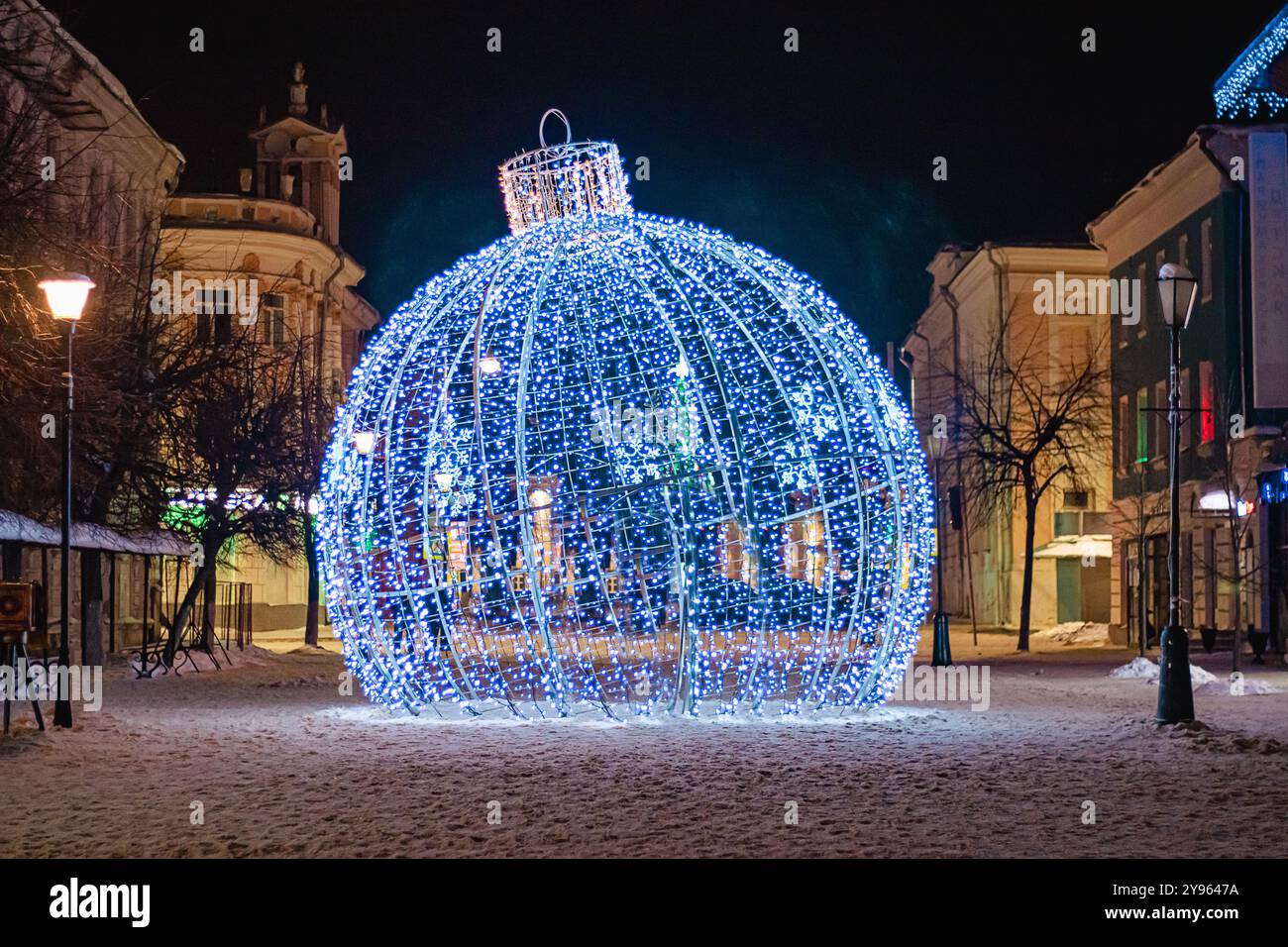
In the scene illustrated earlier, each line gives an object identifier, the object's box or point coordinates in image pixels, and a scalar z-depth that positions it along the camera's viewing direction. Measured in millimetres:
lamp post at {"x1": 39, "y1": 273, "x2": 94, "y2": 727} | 15078
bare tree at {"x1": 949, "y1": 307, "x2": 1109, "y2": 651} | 33812
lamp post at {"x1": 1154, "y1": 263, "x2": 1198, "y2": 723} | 14961
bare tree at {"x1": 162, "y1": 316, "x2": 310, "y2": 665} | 27891
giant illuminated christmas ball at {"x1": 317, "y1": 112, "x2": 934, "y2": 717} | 13945
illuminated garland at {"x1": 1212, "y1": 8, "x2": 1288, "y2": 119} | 28438
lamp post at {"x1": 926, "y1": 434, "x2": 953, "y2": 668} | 24797
